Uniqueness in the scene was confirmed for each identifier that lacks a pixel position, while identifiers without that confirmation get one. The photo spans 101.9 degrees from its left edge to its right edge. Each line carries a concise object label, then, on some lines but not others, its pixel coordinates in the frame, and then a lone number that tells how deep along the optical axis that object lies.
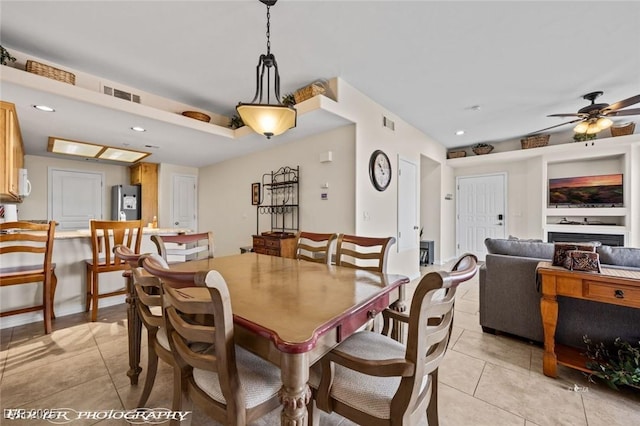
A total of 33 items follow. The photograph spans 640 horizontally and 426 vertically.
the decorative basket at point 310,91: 3.00
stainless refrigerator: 5.46
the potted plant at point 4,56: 2.29
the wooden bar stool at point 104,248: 2.82
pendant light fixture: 1.74
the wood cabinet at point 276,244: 3.61
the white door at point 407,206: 4.34
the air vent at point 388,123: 3.98
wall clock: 3.65
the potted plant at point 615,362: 1.63
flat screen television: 4.87
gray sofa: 1.94
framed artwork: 4.78
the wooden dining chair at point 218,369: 0.87
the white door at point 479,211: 6.11
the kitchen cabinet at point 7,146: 2.62
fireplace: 4.75
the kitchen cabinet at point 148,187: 5.62
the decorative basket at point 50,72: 2.40
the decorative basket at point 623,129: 4.54
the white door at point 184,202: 5.98
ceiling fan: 3.23
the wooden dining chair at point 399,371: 0.87
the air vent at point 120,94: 3.12
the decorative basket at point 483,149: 5.94
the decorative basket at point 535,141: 5.32
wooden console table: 1.62
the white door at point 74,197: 5.19
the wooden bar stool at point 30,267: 2.38
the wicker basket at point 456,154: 6.29
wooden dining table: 0.86
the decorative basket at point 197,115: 3.61
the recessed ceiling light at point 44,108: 2.77
